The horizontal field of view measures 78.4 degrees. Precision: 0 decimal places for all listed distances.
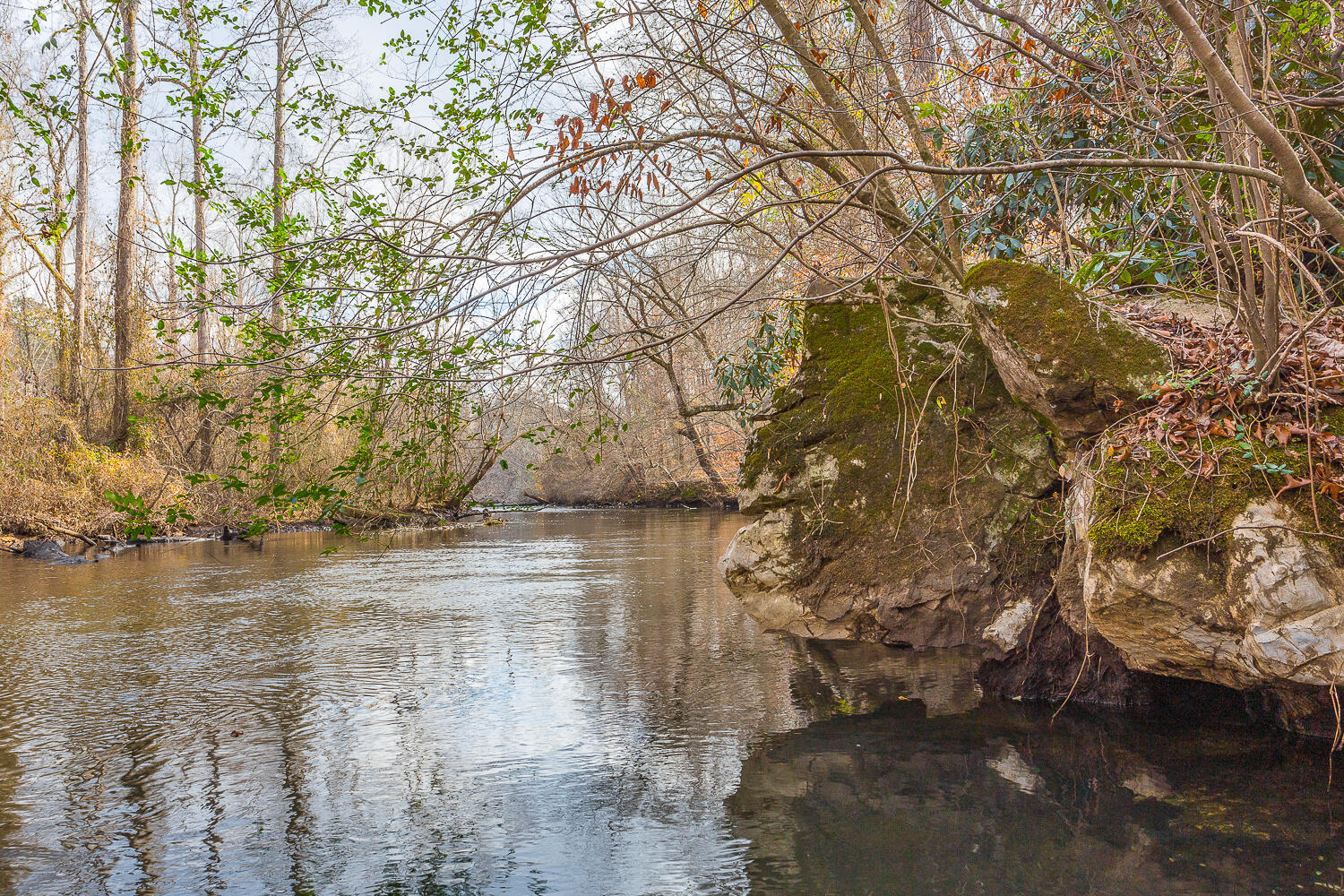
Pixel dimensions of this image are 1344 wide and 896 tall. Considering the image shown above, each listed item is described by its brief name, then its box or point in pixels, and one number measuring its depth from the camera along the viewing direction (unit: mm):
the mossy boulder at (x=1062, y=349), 5004
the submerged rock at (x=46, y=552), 13719
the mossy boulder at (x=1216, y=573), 3705
